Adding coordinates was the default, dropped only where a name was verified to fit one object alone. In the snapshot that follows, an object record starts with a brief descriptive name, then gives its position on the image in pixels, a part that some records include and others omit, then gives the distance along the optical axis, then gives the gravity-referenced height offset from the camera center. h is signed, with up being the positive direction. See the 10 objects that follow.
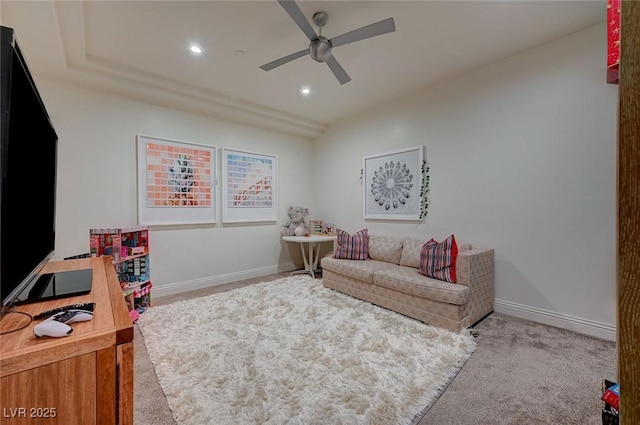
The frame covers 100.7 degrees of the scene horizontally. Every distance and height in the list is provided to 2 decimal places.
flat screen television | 0.67 +0.13
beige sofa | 2.37 -0.75
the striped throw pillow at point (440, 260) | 2.52 -0.50
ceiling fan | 1.80 +1.32
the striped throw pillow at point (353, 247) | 3.54 -0.49
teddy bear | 4.54 -0.18
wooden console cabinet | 0.59 -0.39
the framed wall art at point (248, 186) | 3.99 +0.39
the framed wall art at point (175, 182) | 3.31 +0.40
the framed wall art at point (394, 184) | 3.46 +0.36
